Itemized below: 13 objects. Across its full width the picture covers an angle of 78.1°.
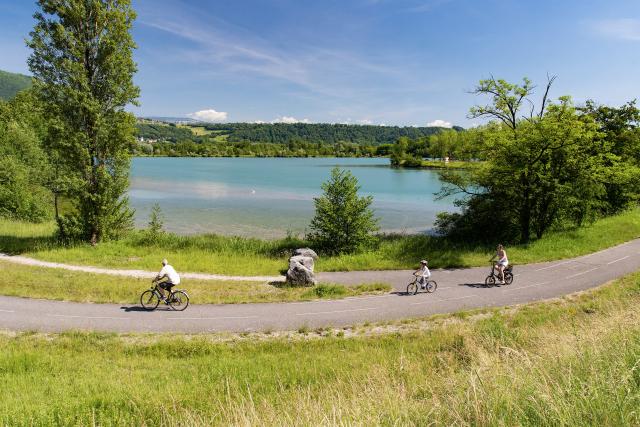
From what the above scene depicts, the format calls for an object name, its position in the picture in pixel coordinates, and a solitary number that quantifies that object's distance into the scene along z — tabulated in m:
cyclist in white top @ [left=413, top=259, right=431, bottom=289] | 18.48
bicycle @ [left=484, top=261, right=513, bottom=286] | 19.78
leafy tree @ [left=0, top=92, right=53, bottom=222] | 39.97
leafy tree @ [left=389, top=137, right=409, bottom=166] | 167.38
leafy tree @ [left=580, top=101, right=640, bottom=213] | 39.88
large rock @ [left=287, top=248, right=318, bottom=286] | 19.72
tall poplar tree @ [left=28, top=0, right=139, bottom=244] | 25.14
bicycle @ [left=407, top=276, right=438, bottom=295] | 18.62
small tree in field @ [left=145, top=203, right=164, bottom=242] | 28.56
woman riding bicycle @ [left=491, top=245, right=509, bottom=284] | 19.61
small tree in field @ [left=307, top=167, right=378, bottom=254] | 26.75
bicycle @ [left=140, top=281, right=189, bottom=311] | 16.17
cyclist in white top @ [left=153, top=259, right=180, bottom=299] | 16.09
